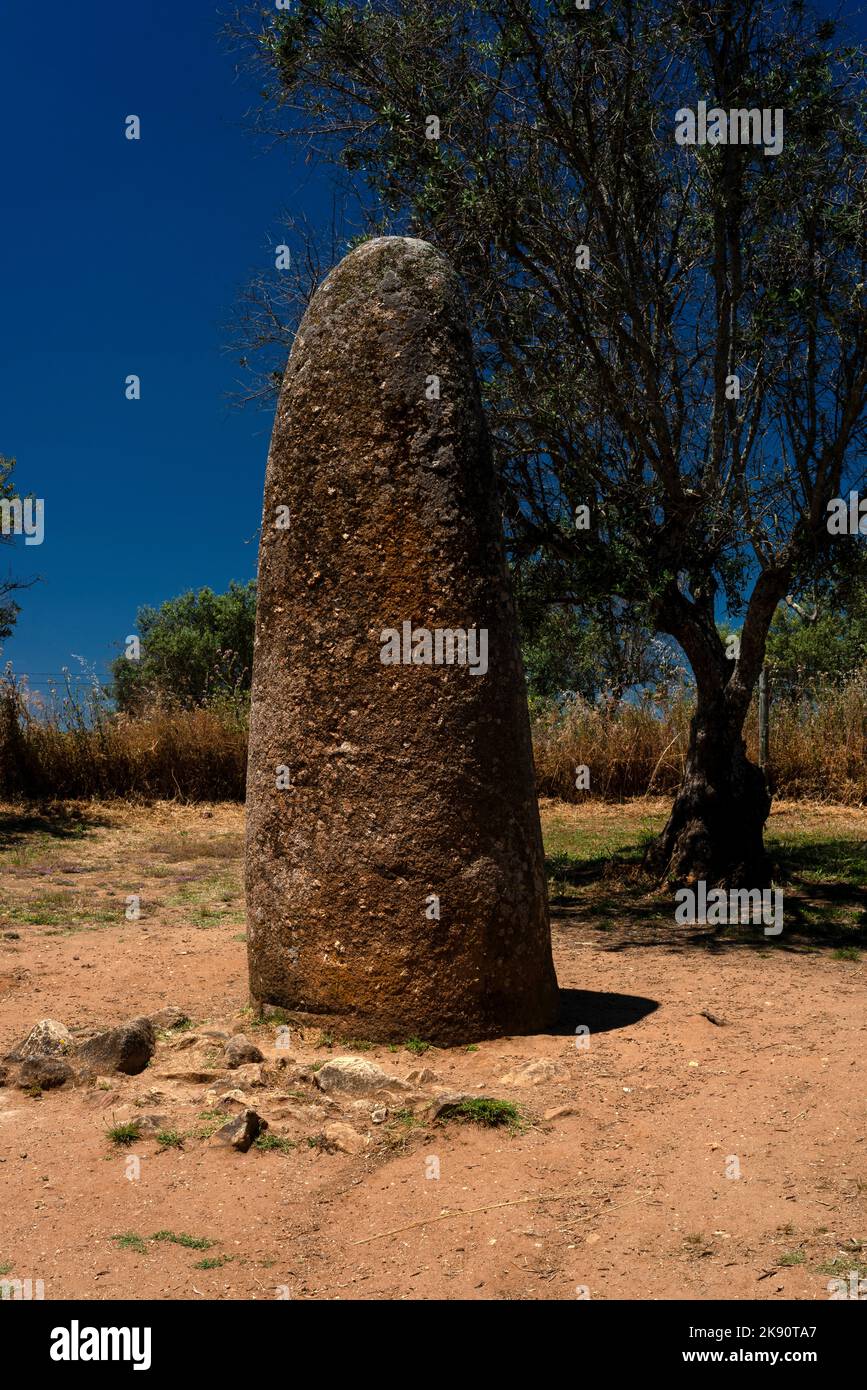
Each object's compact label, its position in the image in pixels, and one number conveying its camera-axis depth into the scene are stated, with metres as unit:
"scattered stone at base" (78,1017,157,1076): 5.25
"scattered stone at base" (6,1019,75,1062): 5.40
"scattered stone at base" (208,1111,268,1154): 4.51
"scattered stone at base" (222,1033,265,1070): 5.25
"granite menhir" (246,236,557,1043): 5.43
